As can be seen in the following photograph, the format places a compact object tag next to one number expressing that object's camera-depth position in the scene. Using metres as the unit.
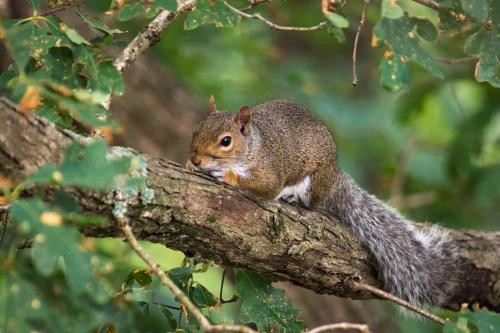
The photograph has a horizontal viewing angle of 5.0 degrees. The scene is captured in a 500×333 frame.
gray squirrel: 5.99
